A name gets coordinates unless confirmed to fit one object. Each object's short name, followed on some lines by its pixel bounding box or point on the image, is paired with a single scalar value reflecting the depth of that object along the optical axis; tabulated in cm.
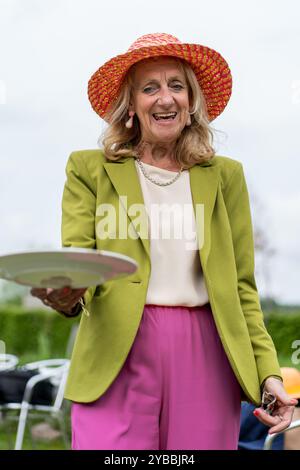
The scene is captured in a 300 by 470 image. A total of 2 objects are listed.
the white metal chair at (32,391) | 710
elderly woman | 280
